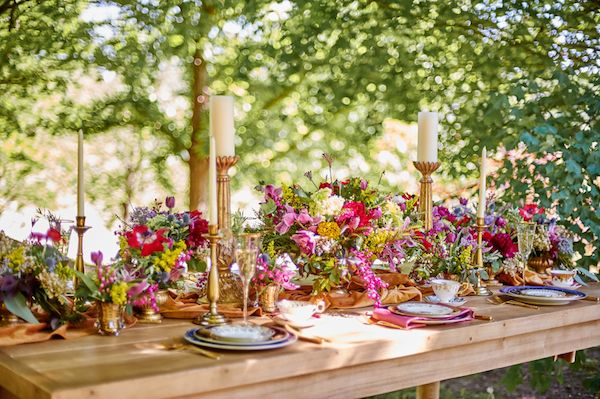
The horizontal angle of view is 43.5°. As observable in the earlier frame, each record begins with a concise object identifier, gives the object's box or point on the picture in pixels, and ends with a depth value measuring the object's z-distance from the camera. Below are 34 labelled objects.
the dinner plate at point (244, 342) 1.57
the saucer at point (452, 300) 2.15
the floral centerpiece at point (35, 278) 1.68
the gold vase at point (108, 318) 1.70
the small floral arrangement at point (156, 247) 1.81
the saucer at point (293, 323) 1.82
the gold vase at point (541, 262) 2.79
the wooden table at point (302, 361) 1.37
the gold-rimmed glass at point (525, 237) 2.42
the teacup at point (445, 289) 2.13
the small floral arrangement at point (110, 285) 1.67
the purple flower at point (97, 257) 1.66
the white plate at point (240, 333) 1.59
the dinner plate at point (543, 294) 2.24
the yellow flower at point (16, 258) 1.70
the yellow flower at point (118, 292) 1.67
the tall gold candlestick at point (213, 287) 1.77
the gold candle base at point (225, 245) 2.02
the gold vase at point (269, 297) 1.97
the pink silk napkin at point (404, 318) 1.85
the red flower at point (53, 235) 1.77
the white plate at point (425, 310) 1.91
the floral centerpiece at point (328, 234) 2.01
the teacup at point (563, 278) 2.57
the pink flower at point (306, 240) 1.99
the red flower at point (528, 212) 2.83
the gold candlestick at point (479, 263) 2.40
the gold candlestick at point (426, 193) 2.56
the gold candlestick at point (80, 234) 1.85
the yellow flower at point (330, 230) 2.00
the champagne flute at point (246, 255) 1.72
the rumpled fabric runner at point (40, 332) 1.61
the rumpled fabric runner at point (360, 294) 2.08
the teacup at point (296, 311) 1.85
